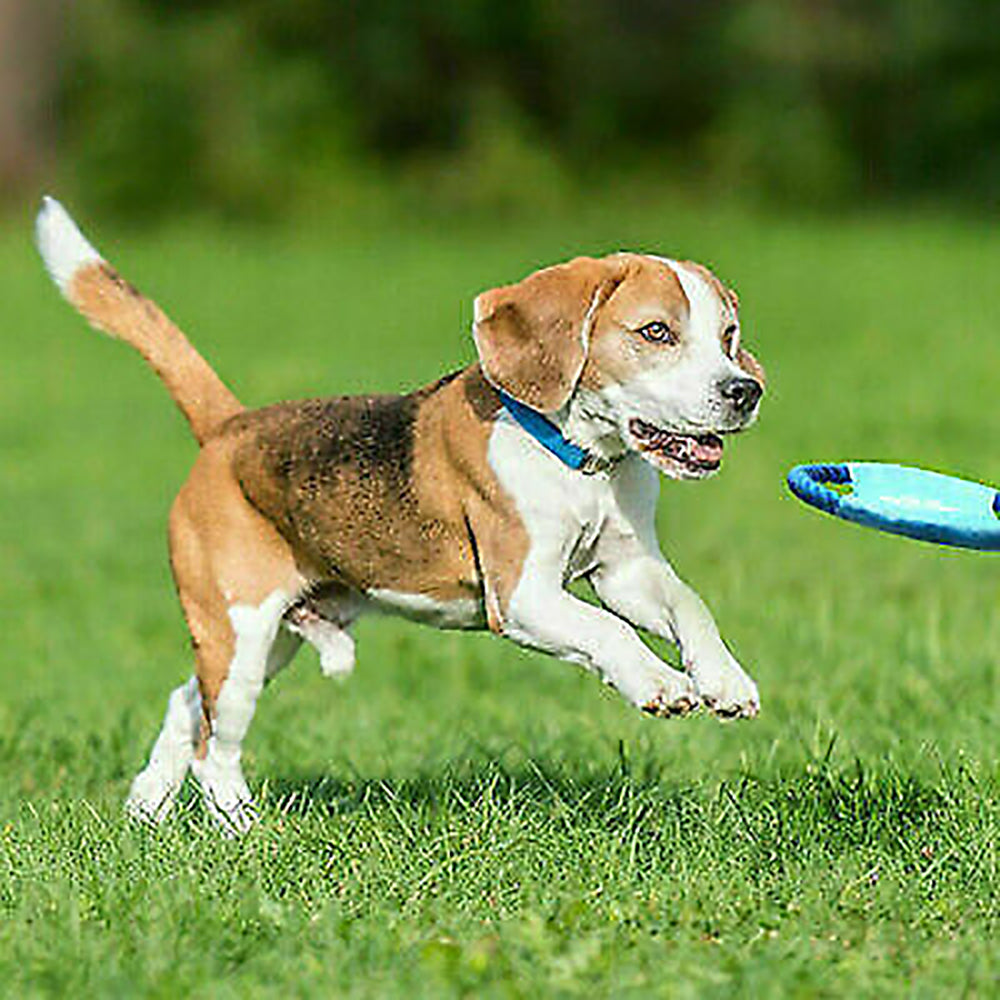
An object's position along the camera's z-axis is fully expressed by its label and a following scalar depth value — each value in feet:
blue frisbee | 36.65
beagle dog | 36.37
